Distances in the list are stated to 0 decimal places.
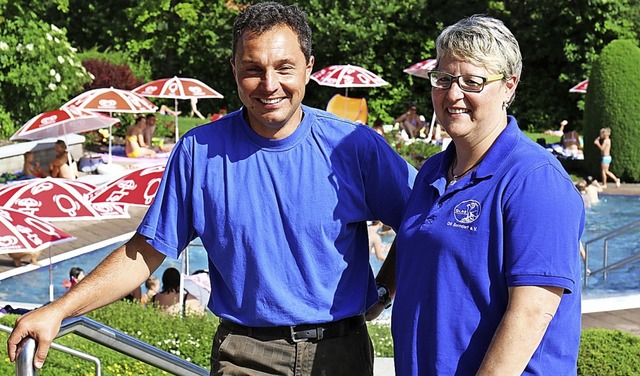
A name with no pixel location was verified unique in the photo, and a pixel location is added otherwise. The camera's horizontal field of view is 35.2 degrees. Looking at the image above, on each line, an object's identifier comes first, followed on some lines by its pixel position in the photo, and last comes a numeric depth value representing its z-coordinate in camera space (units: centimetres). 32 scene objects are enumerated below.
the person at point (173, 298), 982
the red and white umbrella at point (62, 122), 1551
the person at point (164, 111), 2540
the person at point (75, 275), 1062
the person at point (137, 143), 2047
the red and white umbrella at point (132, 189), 984
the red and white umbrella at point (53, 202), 954
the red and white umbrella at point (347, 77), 2414
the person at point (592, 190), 1841
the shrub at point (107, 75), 2470
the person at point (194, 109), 2679
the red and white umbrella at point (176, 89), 2078
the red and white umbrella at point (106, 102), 1777
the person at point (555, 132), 2681
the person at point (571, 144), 2255
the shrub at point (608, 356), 646
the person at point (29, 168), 1698
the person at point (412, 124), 2517
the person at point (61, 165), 1702
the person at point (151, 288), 1052
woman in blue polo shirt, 249
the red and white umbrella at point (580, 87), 2488
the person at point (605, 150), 1989
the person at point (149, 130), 2107
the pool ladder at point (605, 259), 1124
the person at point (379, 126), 2203
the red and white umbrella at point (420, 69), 2461
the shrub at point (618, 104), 2000
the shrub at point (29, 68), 1938
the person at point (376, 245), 1303
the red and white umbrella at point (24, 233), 834
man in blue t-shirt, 302
